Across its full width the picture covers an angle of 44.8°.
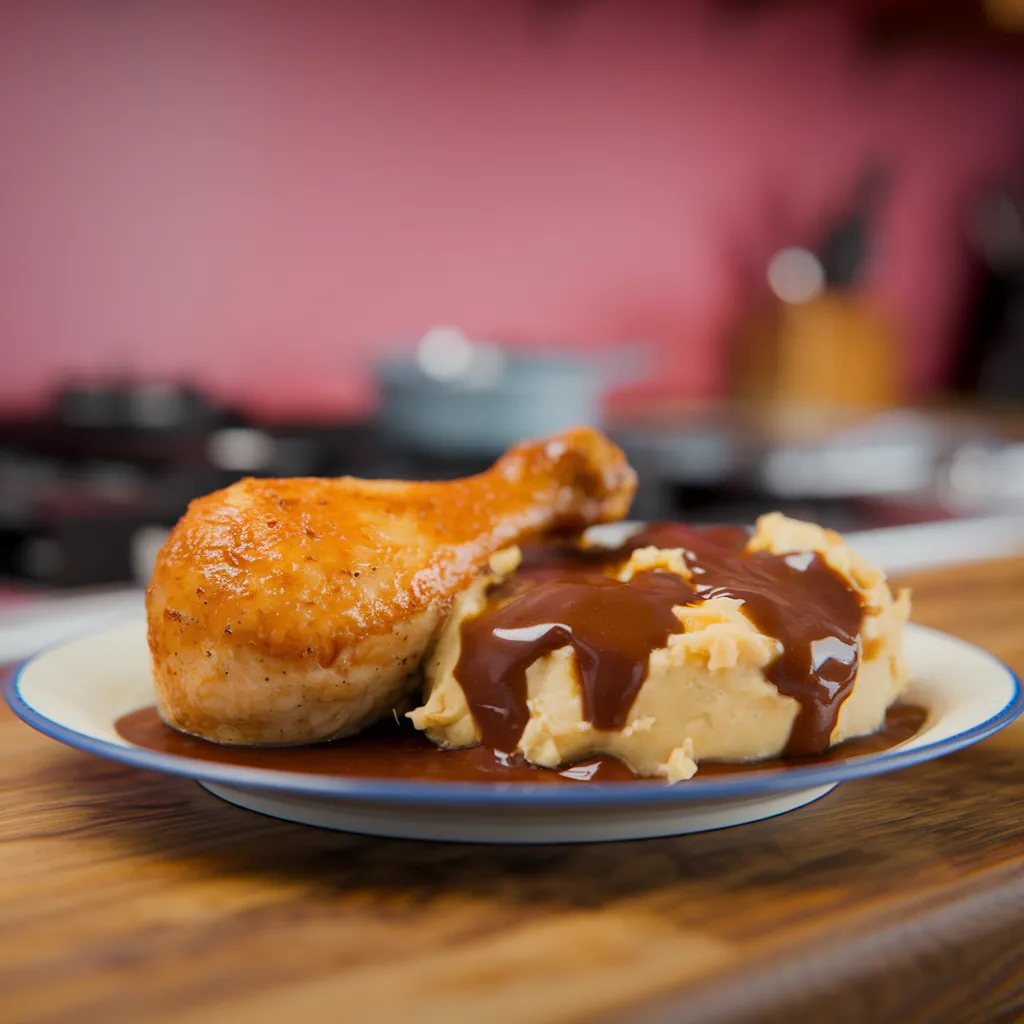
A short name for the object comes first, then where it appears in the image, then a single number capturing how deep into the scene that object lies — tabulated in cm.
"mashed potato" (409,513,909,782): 63
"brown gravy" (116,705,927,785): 62
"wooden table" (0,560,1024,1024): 45
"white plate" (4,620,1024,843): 54
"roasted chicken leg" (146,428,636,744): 67
